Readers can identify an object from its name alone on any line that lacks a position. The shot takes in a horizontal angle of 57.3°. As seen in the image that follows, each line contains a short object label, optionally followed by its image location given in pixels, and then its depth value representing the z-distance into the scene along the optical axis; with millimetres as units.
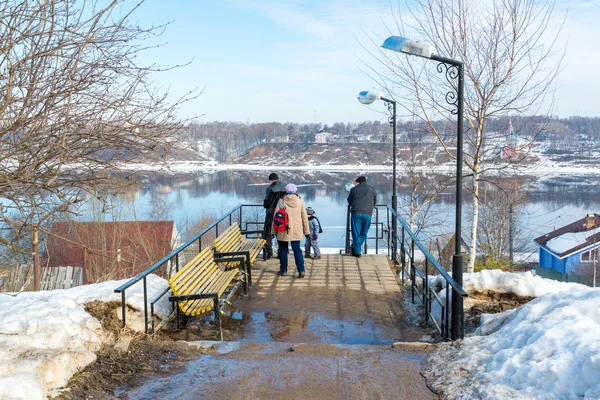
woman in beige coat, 8625
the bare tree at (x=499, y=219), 38406
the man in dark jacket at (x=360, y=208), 10094
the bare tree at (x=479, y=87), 12960
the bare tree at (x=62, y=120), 4504
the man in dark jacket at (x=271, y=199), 9422
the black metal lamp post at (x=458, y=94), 5785
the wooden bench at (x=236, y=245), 8227
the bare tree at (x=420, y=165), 20750
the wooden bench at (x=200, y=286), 6047
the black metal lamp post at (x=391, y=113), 10562
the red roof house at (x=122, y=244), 25141
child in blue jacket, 10268
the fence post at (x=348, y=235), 11161
